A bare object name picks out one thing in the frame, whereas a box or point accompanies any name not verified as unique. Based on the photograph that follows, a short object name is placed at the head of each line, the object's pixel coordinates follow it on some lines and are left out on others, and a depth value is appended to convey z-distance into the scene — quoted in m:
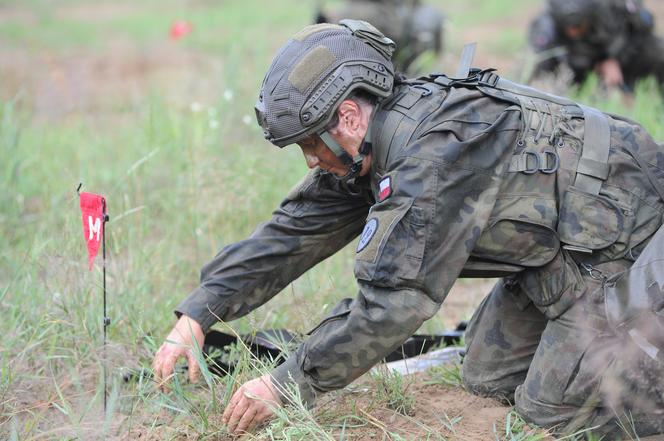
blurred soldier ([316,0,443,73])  15.26
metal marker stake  5.56
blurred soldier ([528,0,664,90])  14.54
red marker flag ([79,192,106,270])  5.51
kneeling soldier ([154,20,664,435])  4.61
